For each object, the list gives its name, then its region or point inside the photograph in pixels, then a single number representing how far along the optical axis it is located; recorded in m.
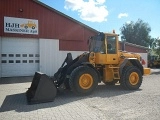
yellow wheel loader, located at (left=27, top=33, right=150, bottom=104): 5.74
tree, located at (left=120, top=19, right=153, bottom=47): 31.50
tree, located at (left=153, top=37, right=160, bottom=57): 20.39
